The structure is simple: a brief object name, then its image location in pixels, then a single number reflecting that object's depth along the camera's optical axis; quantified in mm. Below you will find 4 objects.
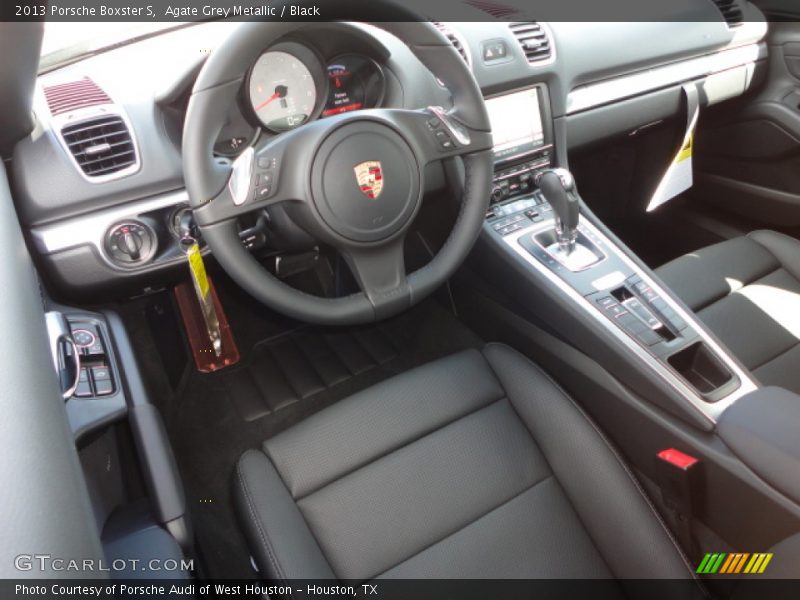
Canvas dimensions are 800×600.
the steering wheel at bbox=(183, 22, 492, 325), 1103
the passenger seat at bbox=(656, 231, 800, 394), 1553
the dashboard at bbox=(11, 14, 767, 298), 1265
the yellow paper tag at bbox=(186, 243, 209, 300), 1278
